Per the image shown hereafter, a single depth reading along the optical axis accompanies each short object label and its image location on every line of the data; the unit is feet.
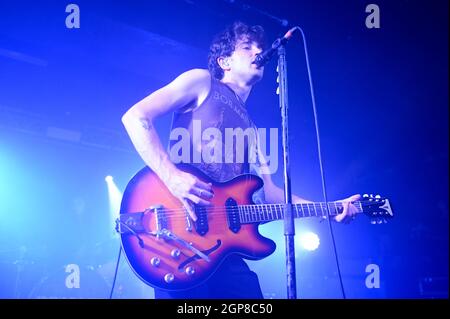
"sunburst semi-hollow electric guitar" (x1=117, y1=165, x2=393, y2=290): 5.22
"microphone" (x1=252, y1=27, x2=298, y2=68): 5.06
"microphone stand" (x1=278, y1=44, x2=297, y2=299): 4.76
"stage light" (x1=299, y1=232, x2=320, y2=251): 8.85
